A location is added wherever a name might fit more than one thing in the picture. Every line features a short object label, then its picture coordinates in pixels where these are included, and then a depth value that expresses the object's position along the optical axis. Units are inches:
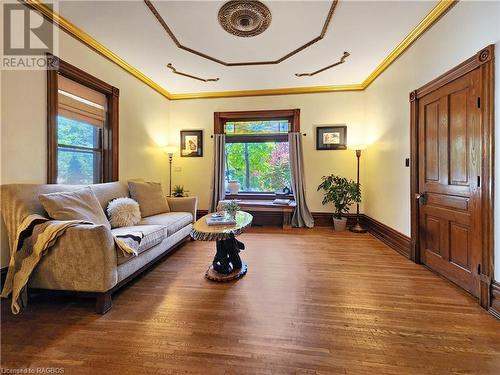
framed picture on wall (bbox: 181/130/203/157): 202.2
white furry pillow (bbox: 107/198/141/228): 106.0
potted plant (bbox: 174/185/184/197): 187.2
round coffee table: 86.0
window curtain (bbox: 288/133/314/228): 185.3
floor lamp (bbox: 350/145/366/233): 170.0
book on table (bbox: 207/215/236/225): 96.7
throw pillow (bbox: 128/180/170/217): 131.1
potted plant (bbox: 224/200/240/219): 111.6
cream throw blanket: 71.2
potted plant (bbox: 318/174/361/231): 174.4
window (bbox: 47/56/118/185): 101.2
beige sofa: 71.8
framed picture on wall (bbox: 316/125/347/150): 185.5
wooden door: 80.4
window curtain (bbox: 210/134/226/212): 194.7
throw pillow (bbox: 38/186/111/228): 80.2
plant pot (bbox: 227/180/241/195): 202.1
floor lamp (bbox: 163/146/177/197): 188.7
